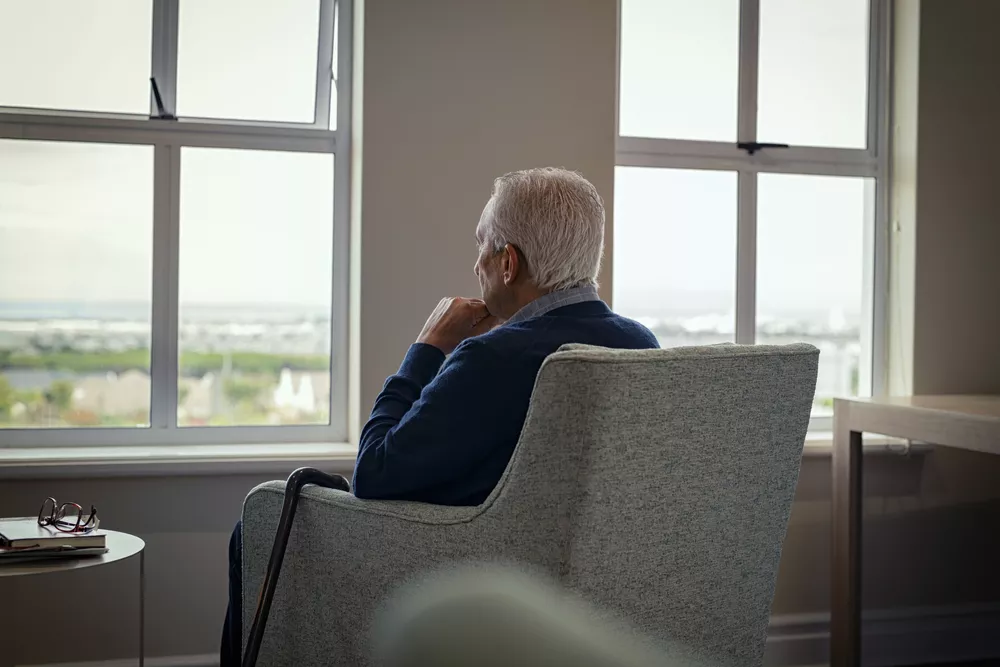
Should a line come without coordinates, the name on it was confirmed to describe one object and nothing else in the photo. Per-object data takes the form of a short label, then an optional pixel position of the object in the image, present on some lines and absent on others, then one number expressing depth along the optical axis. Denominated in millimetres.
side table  3496
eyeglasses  3628
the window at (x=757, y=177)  4713
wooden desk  4180
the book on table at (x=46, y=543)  3532
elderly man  3271
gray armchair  3138
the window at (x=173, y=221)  4337
